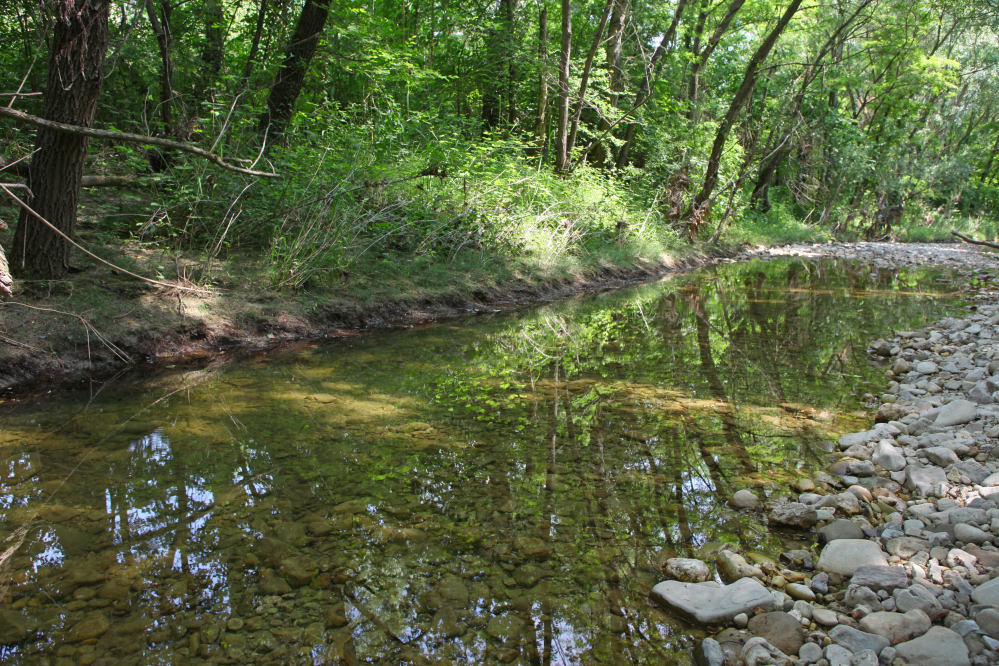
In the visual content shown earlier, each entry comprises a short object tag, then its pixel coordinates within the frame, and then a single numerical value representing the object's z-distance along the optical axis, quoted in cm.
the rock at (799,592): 223
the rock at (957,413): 359
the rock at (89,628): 202
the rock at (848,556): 234
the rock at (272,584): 226
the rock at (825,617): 206
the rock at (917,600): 202
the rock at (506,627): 208
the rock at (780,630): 196
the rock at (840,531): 258
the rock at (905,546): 239
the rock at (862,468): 315
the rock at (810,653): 189
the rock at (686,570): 236
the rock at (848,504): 280
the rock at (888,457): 320
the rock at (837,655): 184
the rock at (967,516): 248
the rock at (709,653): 193
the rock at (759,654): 187
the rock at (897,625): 191
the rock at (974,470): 288
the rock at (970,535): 236
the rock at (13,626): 199
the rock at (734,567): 238
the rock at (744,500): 294
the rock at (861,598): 211
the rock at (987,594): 195
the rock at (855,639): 189
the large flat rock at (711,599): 214
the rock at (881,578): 217
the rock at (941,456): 312
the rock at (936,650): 176
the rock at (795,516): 274
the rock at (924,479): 293
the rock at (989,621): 183
